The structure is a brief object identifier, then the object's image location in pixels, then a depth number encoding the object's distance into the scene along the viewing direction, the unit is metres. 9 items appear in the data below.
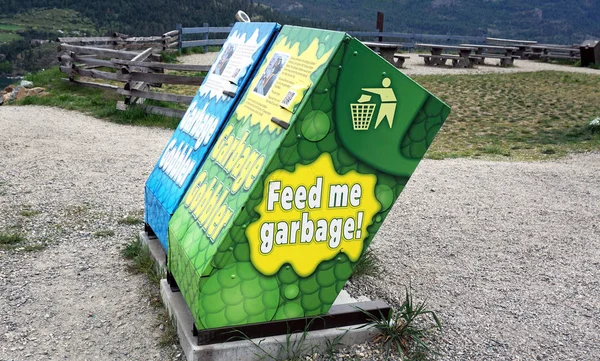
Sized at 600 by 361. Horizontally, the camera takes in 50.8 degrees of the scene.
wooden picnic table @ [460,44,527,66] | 24.41
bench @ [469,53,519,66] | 24.37
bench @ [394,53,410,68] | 21.85
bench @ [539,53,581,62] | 27.91
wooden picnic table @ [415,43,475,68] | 22.85
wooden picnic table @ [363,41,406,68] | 21.47
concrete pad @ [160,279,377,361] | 3.38
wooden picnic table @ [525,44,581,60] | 28.06
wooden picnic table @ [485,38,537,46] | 30.66
